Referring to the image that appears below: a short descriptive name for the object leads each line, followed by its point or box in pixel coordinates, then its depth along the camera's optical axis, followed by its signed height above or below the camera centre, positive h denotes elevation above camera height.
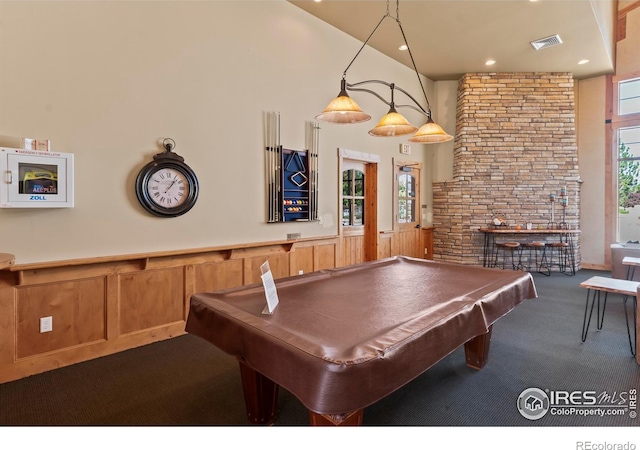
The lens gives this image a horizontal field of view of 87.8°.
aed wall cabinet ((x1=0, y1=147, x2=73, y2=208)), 2.39 +0.31
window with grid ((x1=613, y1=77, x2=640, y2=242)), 6.34 +1.23
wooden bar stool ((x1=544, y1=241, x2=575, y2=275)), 6.47 -0.78
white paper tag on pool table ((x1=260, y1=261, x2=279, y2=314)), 1.72 -0.39
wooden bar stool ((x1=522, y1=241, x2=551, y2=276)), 6.49 -0.79
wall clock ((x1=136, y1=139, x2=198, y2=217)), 3.09 +0.33
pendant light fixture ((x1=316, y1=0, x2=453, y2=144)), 2.51 +0.84
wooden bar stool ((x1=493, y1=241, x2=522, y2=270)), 6.58 -0.75
